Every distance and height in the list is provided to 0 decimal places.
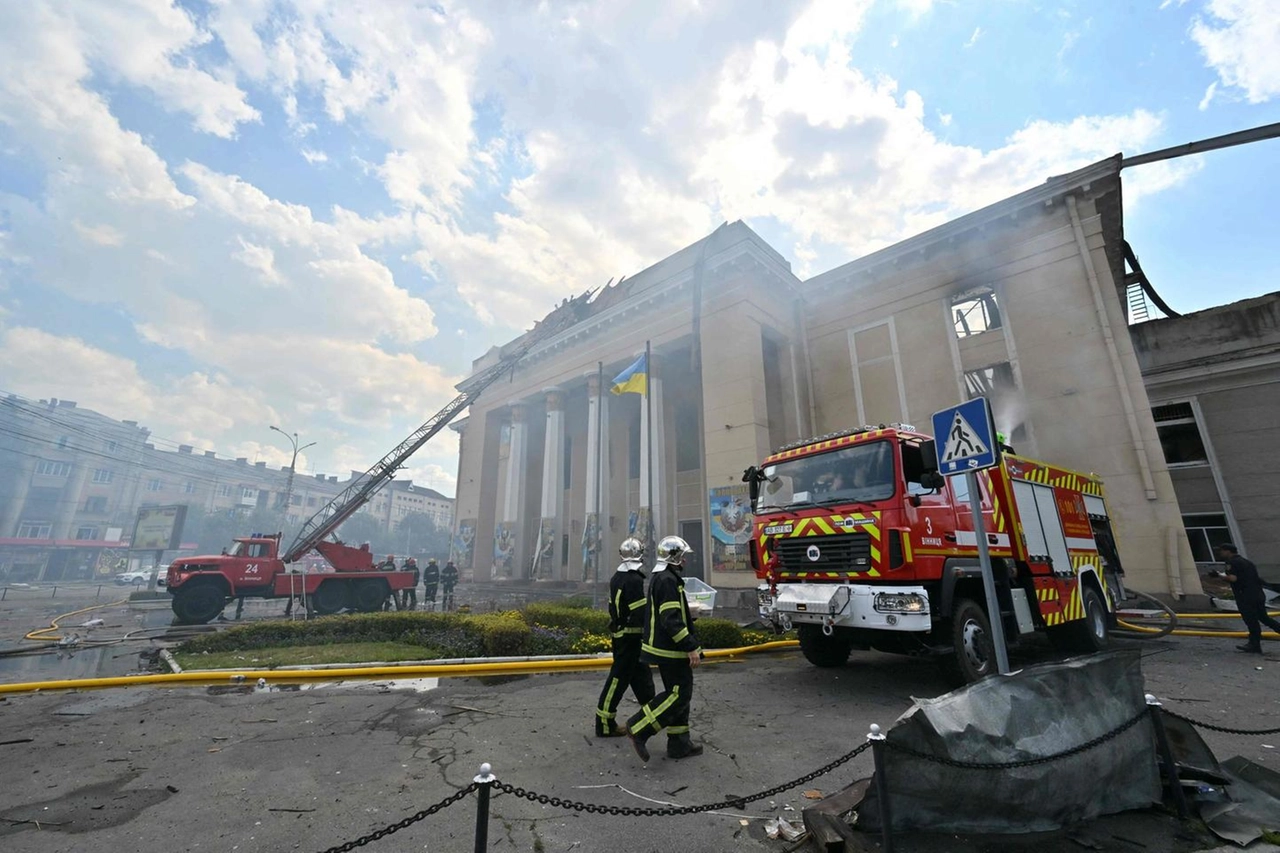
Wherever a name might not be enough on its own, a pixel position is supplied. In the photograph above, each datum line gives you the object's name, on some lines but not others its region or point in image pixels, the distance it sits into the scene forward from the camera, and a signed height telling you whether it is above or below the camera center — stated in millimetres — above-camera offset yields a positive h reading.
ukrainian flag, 19594 +7186
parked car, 35341 -472
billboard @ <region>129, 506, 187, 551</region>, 26984 +2264
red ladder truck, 13766 -142
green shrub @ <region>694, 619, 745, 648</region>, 8773 -1131
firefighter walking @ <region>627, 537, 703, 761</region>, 4020 -737
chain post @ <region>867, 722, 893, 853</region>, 2320 -1022
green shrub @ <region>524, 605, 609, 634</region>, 9663 -974
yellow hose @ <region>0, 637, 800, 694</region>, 6273 -1364
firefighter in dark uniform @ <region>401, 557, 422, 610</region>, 17312 -639
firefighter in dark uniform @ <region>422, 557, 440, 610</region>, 17866 -350
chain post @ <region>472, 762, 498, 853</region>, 1955 -905
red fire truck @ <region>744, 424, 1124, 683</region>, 5590 +183
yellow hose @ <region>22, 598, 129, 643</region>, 10141 -1282
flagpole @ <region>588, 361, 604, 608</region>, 21978 +6838
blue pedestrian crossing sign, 4137 +1073
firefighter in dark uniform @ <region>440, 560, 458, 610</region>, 18695 -306
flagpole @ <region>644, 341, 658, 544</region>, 19062 +6308
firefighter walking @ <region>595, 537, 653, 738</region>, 4512 -749
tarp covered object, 2561 -973
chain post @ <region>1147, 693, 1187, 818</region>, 2883 -1071
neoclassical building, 14781 +7309
